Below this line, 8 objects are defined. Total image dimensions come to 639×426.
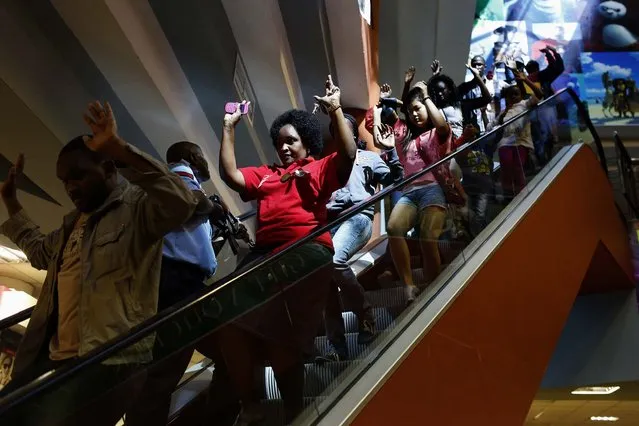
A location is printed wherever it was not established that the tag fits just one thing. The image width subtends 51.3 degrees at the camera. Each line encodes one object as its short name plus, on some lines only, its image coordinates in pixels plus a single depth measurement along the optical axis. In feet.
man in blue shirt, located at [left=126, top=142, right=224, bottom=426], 6.52
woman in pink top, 10.92
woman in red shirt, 7.45
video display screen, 56.29
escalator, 6.79
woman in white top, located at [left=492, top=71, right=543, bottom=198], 15.21
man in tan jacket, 6.63
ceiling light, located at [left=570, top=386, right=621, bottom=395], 25.32
